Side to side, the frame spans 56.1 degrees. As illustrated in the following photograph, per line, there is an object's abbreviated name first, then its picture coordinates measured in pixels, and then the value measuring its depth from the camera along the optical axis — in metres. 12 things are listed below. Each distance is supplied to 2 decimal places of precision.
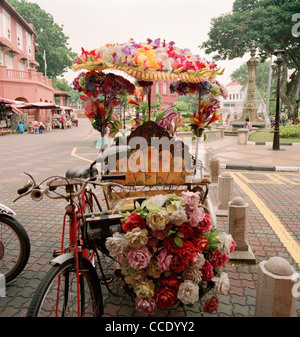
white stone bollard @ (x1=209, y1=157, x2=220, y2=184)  7.42
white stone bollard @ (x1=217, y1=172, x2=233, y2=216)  5.23
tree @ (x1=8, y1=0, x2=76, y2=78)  44.31
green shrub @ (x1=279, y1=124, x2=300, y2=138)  18.28
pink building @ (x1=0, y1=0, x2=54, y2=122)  28.41
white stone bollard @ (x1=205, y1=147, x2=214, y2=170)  8.92
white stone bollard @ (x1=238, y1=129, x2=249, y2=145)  16.56
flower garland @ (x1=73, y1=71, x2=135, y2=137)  4.08
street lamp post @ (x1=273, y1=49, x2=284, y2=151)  12.80
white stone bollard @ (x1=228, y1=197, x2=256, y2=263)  3.58
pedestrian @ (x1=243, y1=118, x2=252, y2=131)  20.23
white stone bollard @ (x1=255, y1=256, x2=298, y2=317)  2.04
